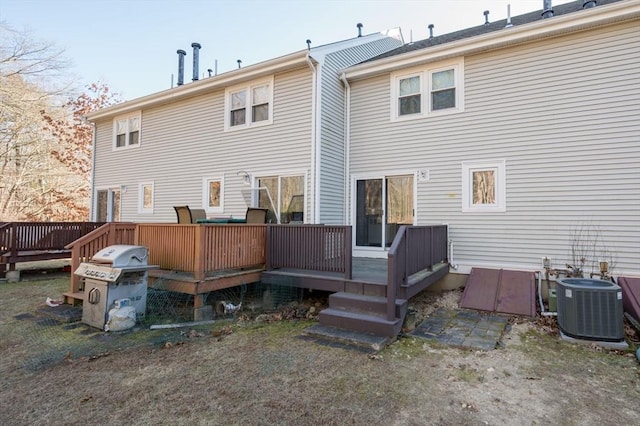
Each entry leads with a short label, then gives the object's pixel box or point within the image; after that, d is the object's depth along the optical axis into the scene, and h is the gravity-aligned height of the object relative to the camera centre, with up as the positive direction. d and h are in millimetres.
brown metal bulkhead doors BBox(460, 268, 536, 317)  5543 -1208
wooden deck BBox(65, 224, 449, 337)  4613 -691
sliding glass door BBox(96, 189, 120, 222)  12094 +416
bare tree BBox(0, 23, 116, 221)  17016 +4230
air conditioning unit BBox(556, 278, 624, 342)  4273 -1119
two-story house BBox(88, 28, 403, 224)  7848 +2078
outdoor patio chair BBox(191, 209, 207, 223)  7756 +70
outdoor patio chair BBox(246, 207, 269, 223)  6973 +78
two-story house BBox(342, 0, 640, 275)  5875 +1572
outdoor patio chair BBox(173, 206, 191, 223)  7312 +81
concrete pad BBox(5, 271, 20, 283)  8203 -1455
